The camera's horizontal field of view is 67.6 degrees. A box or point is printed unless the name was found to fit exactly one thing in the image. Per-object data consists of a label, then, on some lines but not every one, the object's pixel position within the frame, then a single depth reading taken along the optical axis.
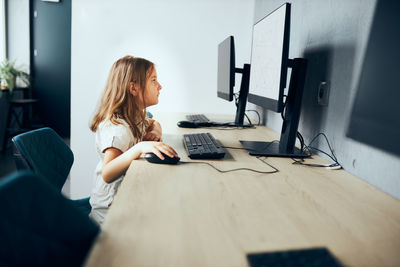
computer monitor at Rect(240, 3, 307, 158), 1.03
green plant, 4.28
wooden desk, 0.47
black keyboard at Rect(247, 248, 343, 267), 0.44
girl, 1.08
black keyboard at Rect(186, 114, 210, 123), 1.91
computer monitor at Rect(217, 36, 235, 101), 1.63
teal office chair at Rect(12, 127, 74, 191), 1.00
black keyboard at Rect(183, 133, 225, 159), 1.04
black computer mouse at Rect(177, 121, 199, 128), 1.71
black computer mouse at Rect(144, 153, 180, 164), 0.94
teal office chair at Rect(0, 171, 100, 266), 0.41
